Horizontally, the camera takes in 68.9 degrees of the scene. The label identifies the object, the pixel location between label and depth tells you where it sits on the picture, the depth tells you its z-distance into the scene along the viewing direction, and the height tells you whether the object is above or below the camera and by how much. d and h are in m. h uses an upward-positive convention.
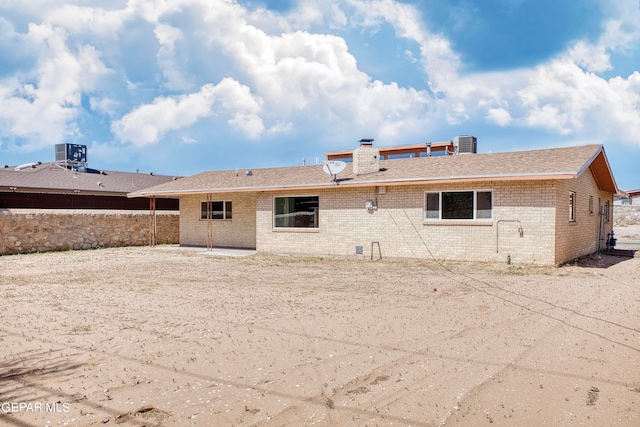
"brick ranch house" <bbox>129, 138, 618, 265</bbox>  13.37 +0.16
